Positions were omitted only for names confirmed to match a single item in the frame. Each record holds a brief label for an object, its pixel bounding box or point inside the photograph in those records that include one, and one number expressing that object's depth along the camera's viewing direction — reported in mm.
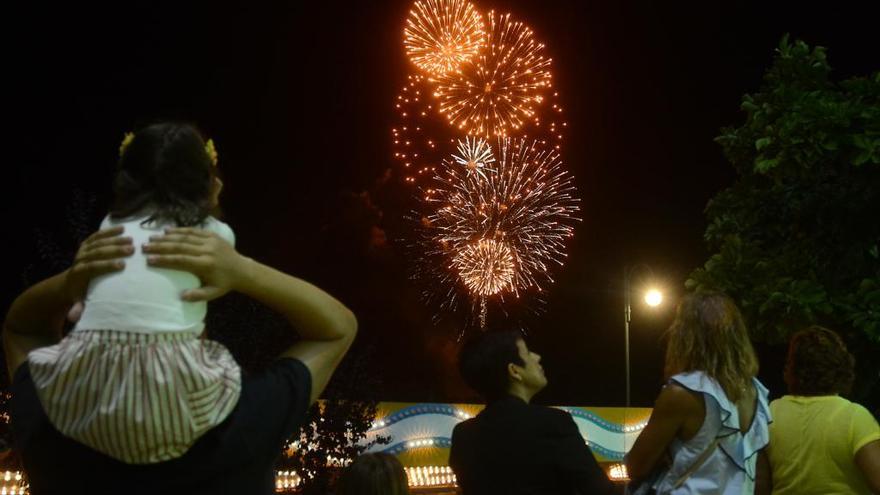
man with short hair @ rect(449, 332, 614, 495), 3217
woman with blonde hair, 3422
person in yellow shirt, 4027
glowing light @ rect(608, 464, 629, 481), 19720
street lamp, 21172
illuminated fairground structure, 15715
